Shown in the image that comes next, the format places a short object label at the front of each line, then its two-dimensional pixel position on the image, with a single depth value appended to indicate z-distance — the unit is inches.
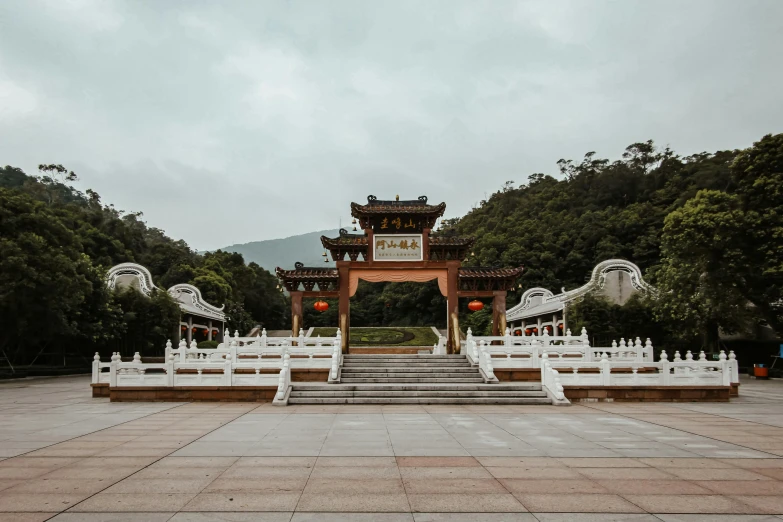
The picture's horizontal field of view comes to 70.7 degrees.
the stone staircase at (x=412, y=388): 490.0
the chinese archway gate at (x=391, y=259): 732.0
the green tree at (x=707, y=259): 731.4
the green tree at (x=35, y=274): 727.1
